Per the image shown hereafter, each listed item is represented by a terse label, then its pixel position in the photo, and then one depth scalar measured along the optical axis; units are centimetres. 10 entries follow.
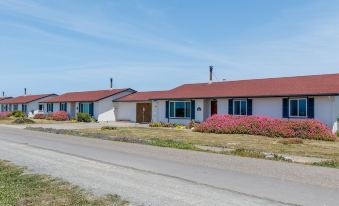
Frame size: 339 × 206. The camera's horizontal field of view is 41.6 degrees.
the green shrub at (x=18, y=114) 6063
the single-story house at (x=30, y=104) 6688
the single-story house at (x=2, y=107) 7862
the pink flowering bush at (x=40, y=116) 5823
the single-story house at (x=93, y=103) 4934
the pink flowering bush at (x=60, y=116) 5217
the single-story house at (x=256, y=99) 2664
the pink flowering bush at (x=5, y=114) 6119
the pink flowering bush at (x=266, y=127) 2450
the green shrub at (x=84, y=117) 4800
